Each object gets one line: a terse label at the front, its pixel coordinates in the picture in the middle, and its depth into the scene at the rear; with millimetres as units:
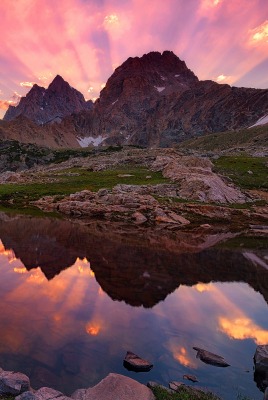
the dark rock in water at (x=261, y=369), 12610
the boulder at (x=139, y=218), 50794
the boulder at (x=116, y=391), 10883
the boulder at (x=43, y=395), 10039
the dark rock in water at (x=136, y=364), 12953
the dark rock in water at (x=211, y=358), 13648
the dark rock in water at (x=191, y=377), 12488
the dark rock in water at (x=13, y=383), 10570
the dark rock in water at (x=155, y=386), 11438
